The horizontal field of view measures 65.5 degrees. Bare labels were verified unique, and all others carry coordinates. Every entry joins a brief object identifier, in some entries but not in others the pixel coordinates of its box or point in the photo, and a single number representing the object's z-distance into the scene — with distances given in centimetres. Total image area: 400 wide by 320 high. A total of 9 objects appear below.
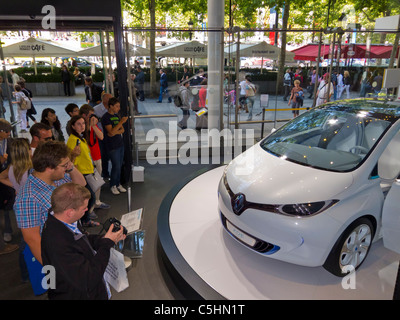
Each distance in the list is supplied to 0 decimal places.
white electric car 293
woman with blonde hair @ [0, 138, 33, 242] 350
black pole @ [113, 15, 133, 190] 523
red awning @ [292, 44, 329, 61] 1228
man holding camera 196
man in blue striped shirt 245
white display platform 300
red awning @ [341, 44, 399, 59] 1164
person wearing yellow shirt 418
